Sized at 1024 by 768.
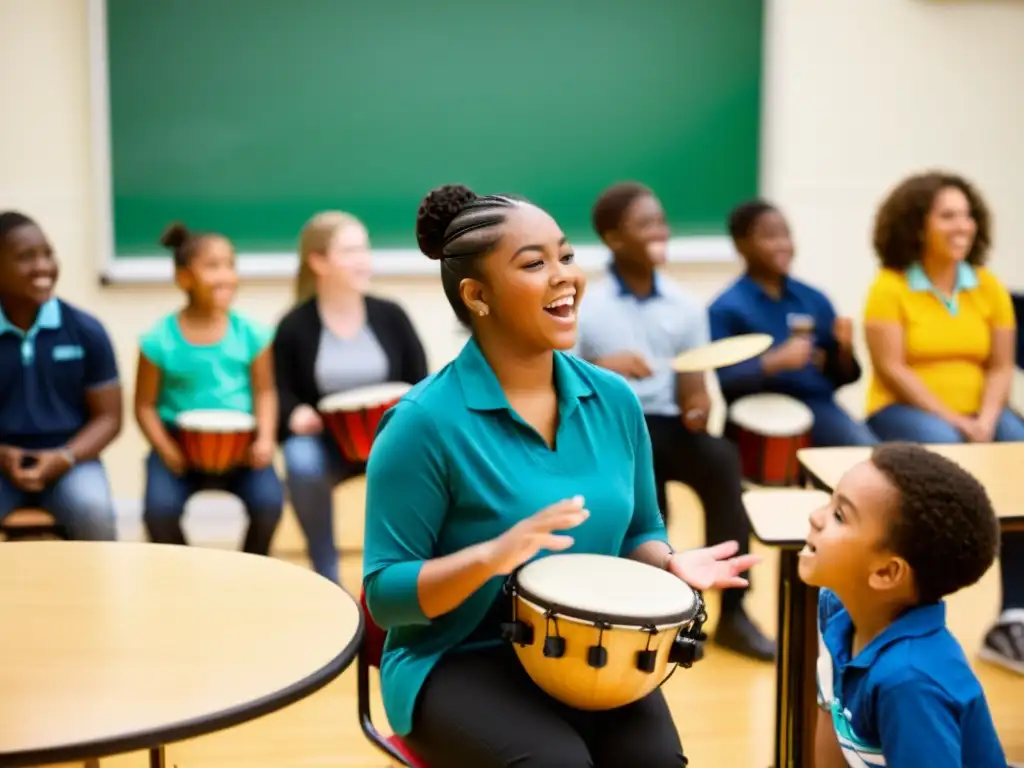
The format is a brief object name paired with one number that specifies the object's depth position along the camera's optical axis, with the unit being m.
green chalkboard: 4.95
